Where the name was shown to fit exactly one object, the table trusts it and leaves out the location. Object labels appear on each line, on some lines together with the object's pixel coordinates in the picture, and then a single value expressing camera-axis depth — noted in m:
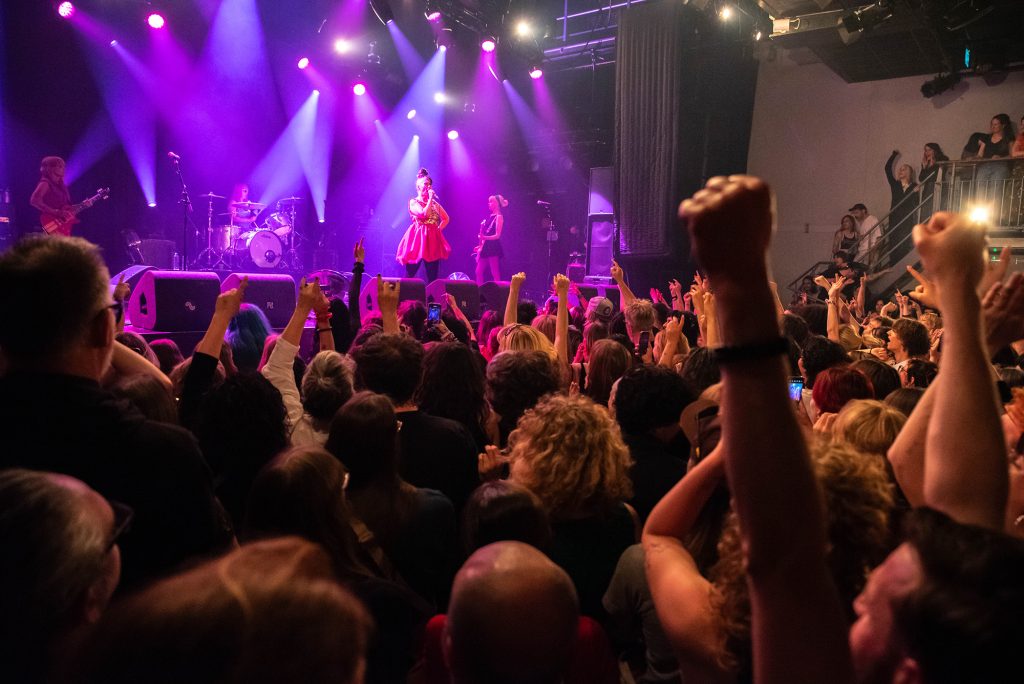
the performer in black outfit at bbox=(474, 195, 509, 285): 12.10
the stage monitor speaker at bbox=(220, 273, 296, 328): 7.20
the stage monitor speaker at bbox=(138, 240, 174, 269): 10.16
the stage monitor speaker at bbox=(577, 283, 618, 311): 10.62
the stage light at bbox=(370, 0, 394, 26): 11.07
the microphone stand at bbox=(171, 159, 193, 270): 9.49
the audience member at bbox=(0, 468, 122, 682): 0.79
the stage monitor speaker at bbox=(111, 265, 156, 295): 7.40
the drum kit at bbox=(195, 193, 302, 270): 11.10
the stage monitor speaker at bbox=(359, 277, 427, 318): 8.48
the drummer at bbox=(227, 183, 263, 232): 11.18
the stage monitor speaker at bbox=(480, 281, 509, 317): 9.71
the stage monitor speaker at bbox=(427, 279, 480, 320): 9.10
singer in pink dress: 10.86
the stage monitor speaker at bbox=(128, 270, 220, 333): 6.05
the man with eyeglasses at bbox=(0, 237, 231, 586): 1.25
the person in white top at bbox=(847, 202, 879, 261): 12.05
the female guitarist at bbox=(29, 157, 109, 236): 8.16
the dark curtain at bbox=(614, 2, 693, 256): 10.56
